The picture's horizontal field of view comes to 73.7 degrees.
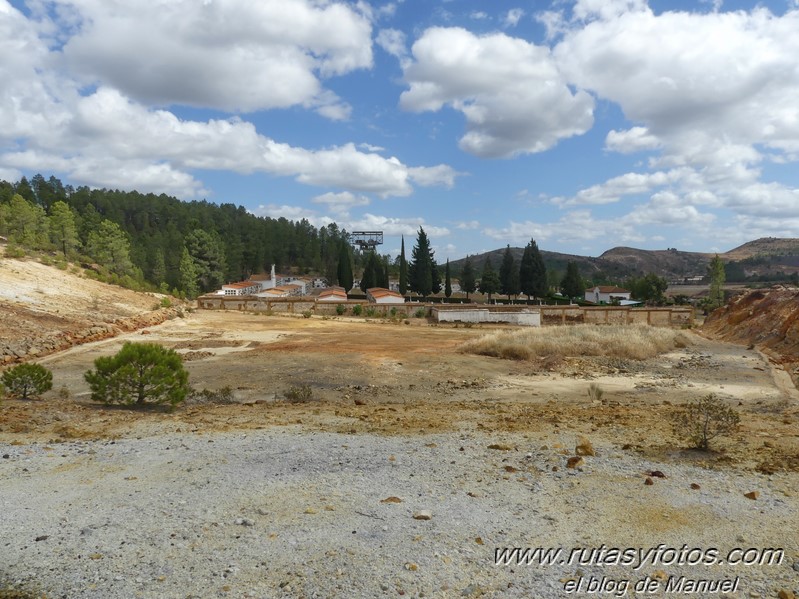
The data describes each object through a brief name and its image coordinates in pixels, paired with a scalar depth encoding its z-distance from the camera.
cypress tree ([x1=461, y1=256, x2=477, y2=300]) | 78.60
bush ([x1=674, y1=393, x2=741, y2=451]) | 8.38
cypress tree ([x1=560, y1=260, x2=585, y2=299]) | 70.69
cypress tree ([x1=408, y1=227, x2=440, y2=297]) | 70.06
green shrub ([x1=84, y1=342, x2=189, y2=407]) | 11.76
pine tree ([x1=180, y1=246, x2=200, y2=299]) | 61.06
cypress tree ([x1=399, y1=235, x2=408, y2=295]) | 76.00
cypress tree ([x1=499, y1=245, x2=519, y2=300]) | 70.44
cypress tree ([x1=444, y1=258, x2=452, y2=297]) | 76.59
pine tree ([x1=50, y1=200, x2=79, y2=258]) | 50.59
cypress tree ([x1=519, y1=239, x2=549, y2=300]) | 68.44
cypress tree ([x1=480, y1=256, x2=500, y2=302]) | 74.44
